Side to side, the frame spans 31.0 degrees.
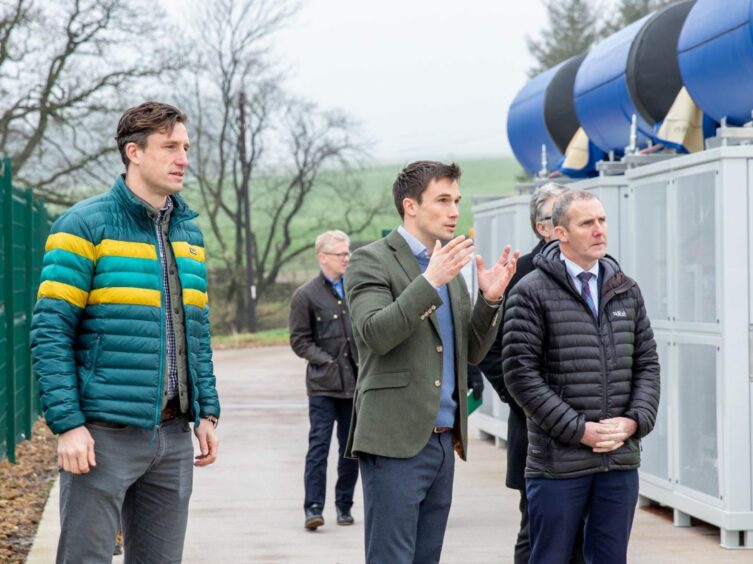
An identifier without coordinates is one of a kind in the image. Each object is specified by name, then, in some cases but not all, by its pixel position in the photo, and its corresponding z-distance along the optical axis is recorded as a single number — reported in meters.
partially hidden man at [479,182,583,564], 6.25
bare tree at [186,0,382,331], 51.50
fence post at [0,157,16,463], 10.92
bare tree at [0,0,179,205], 34.31
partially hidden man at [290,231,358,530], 9.14
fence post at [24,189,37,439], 12.77
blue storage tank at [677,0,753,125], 8.41
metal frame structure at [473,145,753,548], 7.93
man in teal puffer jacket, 4.26
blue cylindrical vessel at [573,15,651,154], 11.06
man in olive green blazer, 4.83
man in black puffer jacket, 5.14
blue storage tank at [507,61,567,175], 14.40
